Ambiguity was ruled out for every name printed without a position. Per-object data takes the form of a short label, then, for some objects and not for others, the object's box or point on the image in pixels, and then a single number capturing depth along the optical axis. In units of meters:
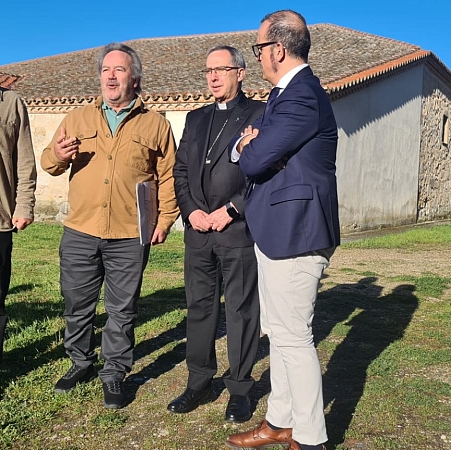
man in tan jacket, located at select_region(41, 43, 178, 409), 3.45
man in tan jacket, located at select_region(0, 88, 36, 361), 3.43
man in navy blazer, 2.53
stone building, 13.66
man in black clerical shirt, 3.37
